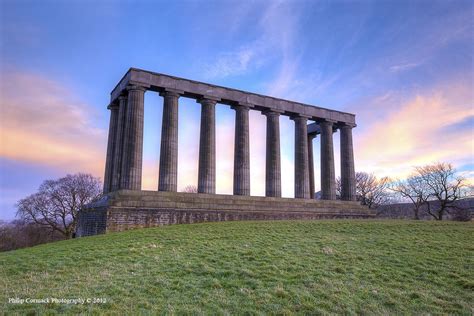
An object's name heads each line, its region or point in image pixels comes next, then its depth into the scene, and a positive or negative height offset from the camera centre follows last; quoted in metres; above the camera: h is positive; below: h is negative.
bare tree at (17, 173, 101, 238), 54.56 +1.16
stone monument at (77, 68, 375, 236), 29.12 +4.62
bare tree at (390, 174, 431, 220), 67.38 +5.09
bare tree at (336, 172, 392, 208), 73.06 +5.54
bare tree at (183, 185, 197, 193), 123.68 +8.42
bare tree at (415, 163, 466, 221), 63.30 +6.49
